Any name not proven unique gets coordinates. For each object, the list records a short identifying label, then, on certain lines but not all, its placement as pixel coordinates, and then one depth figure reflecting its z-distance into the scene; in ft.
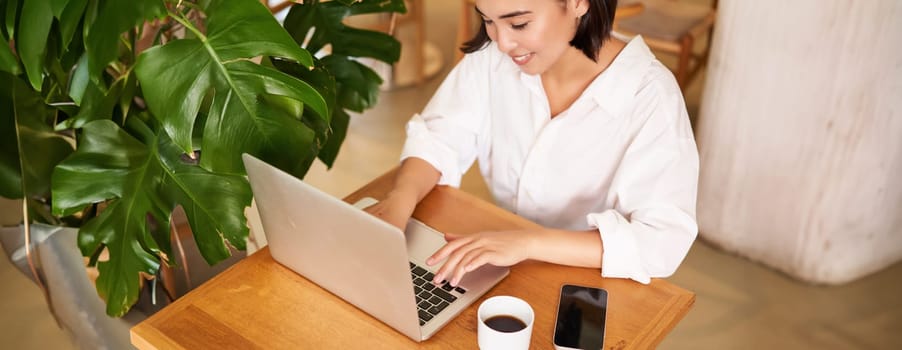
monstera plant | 4.05
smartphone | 4.08
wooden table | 4.11
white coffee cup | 3.82
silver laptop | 3.75
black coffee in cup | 4.01
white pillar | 7.29
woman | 4.65
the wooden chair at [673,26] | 10.22
